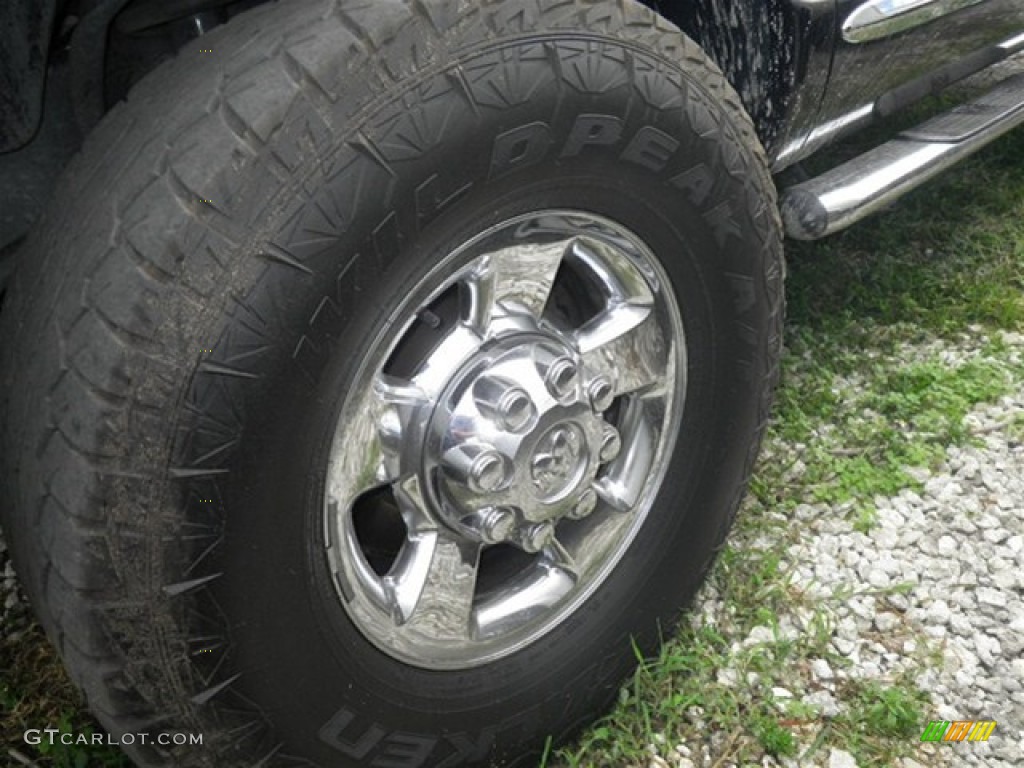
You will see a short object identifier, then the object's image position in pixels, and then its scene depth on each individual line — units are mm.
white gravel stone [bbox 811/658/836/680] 2158
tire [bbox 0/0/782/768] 1330
